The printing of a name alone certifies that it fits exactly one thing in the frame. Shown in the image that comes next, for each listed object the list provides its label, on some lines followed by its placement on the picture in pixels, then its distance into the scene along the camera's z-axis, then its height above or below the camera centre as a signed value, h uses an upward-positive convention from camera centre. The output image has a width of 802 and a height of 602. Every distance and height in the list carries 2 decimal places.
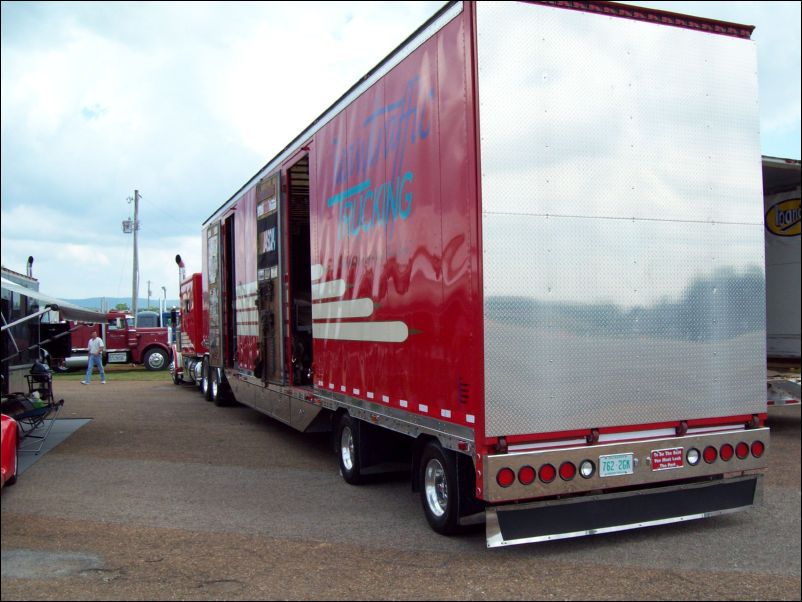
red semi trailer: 4.26 +0.29
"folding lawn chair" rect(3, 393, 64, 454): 5.89 -0.85
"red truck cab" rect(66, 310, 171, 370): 23.39 -0.88
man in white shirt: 17.77 -0.82
